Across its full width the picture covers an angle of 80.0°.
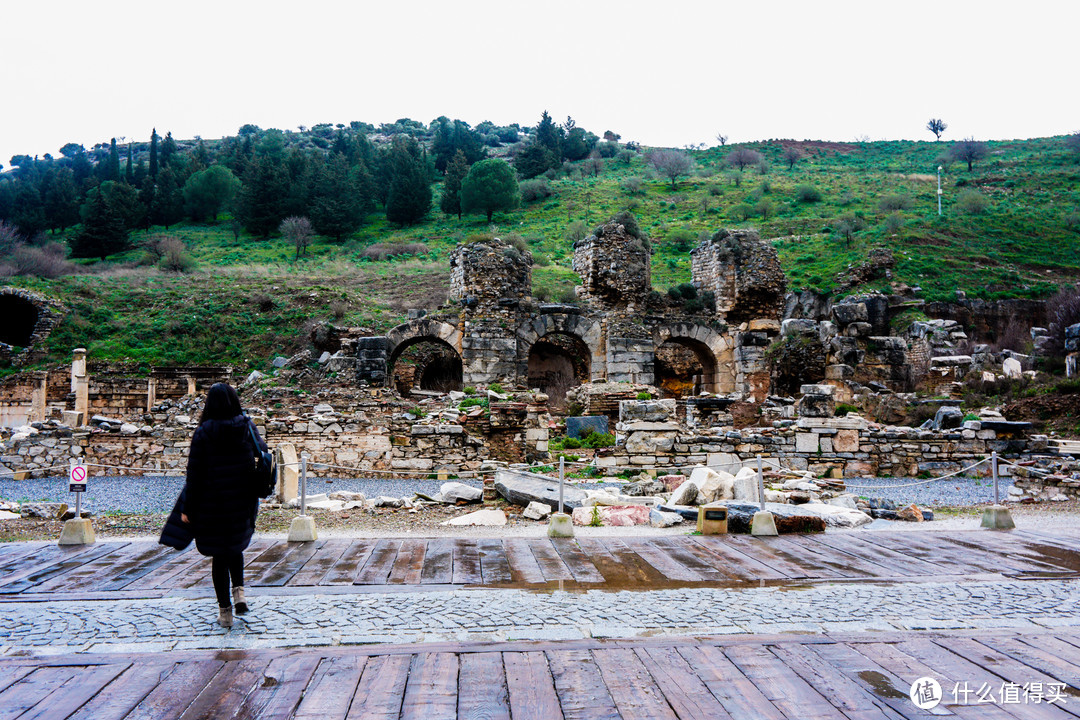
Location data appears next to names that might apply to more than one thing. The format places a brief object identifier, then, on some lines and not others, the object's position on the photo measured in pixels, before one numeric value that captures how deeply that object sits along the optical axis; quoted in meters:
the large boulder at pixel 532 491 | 8.26
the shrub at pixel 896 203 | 44.44
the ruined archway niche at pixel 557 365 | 24.39
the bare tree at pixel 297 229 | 47.78
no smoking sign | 6.08
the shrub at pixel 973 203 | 42.53
